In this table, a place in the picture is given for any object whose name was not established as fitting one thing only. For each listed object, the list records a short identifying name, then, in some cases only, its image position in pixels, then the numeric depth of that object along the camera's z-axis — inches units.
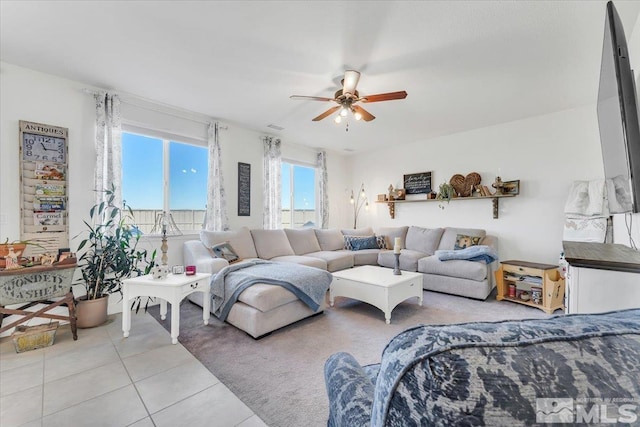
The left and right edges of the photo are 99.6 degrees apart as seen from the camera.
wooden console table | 84.6
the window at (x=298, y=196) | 213.2
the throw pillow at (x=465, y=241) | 162.7
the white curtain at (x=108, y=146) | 120.8
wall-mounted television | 49.8
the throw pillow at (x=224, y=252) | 137.6
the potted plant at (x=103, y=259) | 106.5
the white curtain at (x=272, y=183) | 185.8
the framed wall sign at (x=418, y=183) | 201.3
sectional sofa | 99.0
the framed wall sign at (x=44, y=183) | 104.6
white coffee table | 110.3
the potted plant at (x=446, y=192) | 183.5
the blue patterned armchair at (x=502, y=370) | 14.0
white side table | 93.0
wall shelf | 167.5
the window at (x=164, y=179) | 136.9
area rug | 65.2
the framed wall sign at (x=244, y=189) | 174.1
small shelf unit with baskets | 122.0
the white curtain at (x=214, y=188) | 159.0
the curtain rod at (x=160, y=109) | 128.5
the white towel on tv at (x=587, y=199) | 129.0
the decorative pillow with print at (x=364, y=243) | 199.8
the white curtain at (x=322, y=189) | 226.1
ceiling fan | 100.9
